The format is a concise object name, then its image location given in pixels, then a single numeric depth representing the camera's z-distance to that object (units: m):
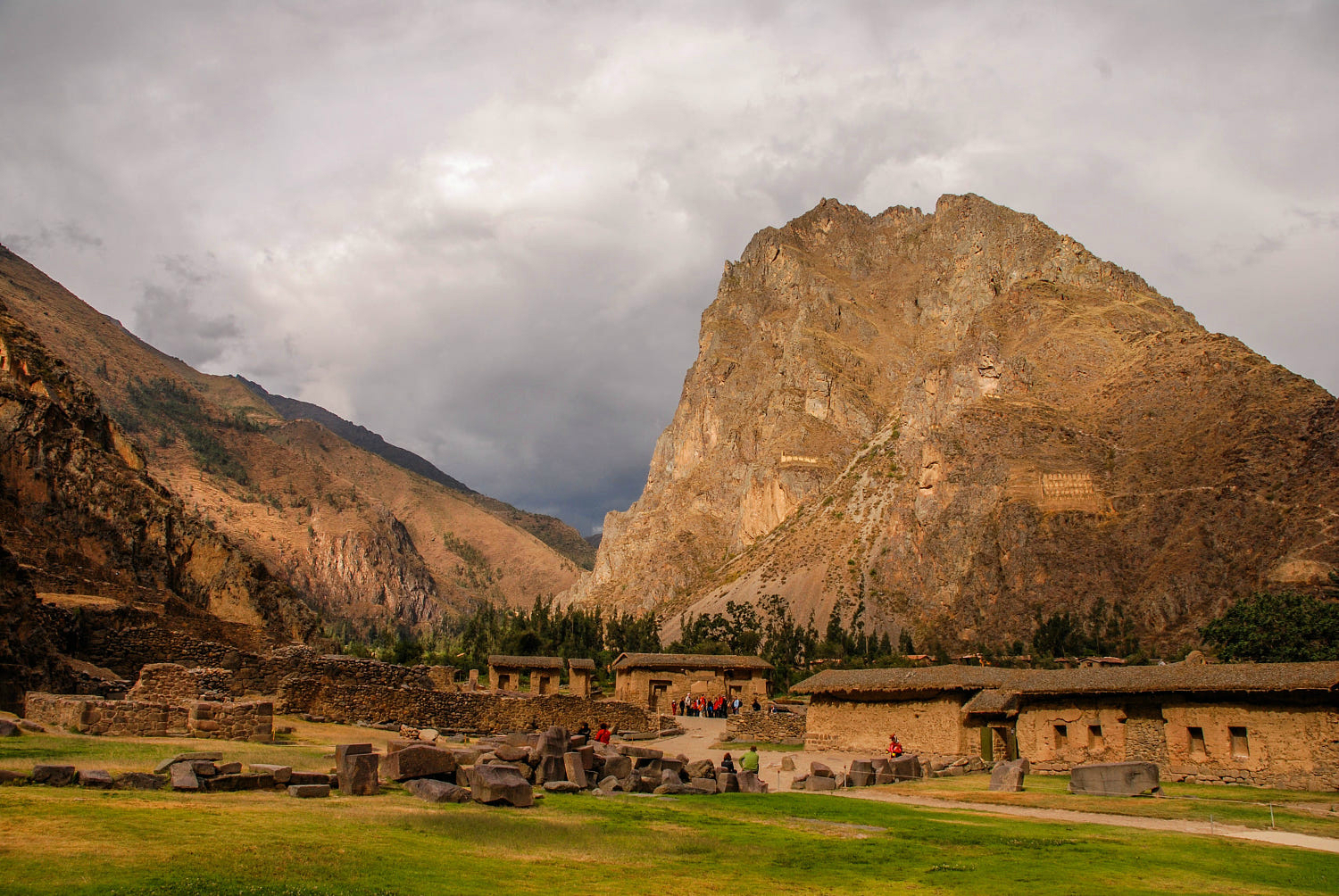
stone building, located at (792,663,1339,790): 24.14
